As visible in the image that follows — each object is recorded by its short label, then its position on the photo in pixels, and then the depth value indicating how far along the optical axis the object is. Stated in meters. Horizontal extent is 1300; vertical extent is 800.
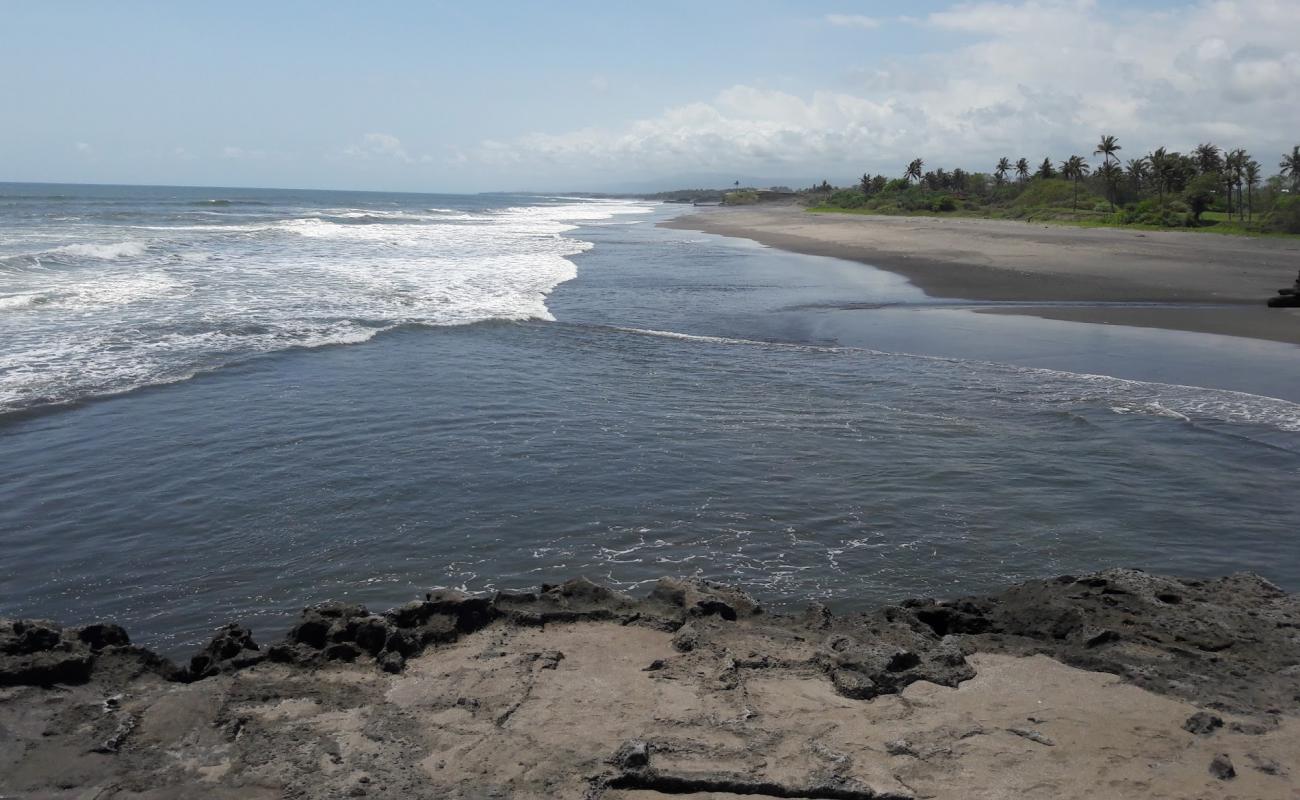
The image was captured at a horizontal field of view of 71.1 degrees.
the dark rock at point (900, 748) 4.76
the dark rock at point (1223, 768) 4.58
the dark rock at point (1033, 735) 4.89
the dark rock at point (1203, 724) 4.99
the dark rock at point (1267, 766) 4.63
